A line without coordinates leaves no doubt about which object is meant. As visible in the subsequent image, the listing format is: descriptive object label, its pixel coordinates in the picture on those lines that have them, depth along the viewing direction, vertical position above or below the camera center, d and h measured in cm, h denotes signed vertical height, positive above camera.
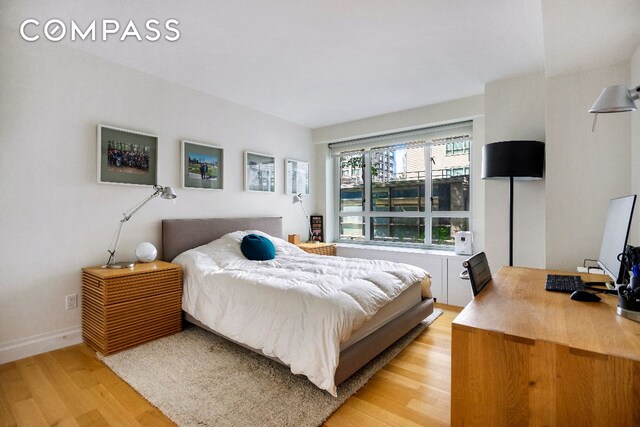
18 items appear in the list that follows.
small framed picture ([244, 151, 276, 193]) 409 +57
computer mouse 138 -38
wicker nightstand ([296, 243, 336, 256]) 431 -51
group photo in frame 280 +55
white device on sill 378 -37
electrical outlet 259 -76
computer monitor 135 -11
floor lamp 271 +48
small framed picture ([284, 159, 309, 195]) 471 +58
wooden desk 86 -48
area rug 169 -111
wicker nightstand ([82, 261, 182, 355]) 238 -77
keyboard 156 -38
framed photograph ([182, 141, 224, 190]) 345 +55
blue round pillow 327 -39
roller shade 403 +109
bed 199 -78
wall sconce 142 +53
